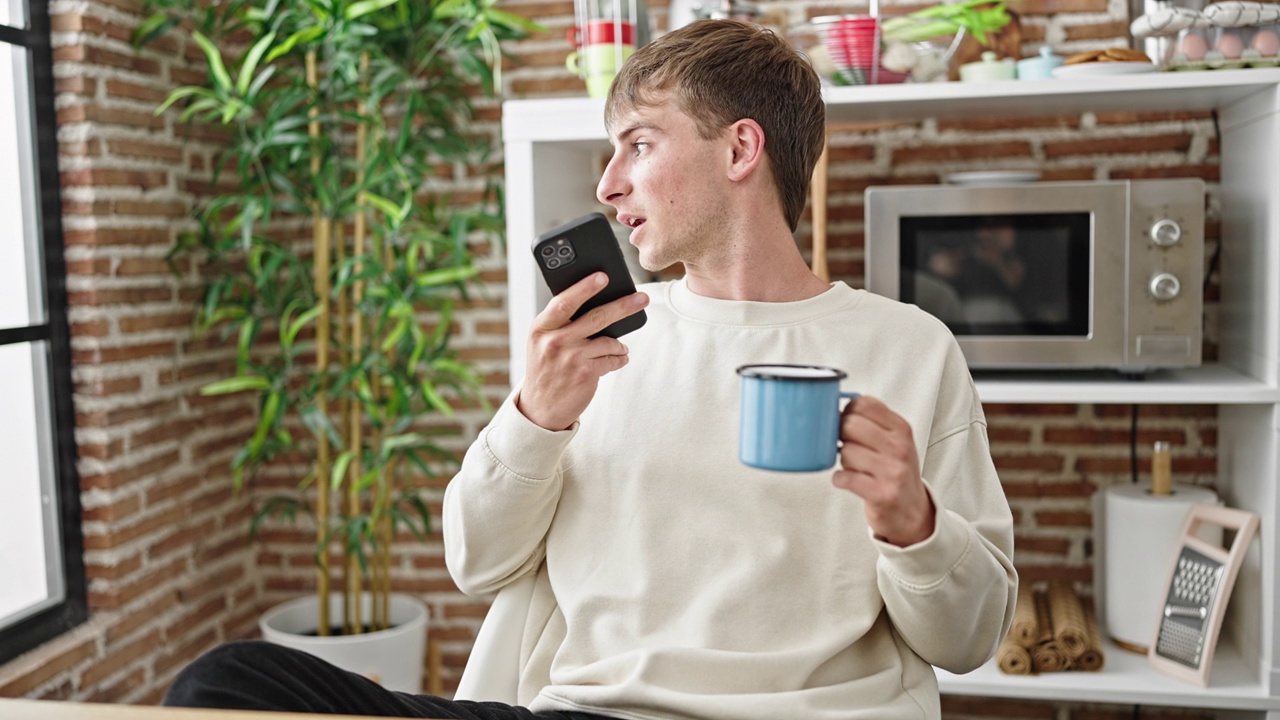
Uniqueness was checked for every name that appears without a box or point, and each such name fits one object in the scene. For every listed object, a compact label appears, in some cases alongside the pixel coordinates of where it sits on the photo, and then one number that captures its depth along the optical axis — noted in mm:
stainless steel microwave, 2072
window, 2207
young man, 1275
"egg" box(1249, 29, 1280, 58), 1965
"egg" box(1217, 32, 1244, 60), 1981
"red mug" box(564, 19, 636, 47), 2156
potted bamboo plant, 2404
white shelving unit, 1973
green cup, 2164
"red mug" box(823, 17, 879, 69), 2068
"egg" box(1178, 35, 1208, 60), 2002
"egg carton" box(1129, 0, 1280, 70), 1963
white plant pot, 2492
